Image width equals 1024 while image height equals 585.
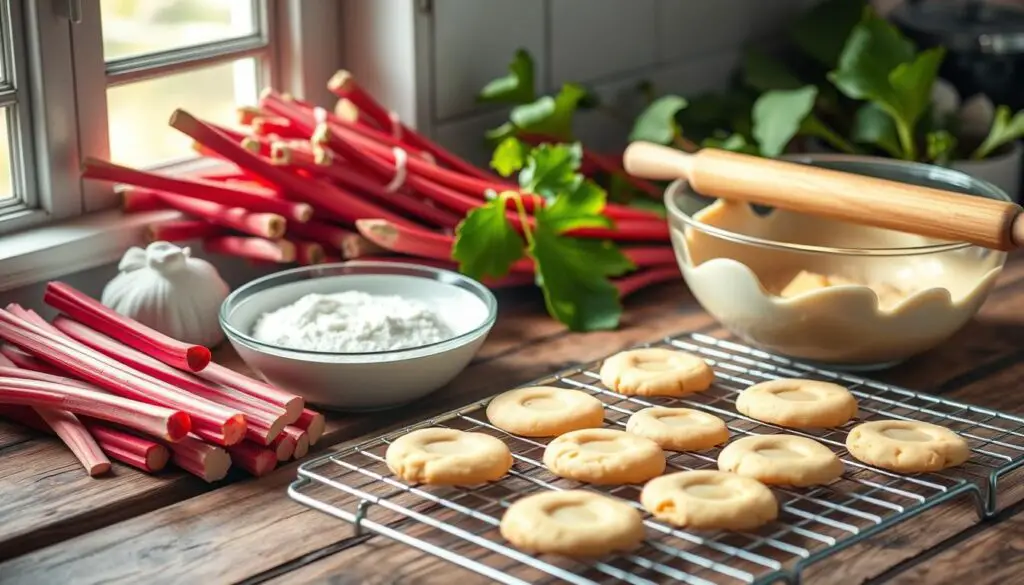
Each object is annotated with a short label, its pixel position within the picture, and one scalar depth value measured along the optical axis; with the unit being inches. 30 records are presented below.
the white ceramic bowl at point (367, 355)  51.9
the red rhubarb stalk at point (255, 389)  50.5
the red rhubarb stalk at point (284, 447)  50.4
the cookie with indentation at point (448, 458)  48.0
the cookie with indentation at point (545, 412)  50.6
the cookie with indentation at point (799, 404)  51.2
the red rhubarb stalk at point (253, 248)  57.7
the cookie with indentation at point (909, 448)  49.1
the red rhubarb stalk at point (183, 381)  49.9
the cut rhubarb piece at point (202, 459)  49.4
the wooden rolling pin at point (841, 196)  52.1
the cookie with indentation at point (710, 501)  46.2
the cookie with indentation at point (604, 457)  48.0
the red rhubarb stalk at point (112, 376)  49.5
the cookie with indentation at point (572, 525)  45.2
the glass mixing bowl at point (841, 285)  53.6
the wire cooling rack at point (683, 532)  45.5
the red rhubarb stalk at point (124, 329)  51.5
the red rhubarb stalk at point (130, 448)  49.8
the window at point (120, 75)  56.2
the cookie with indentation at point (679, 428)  49.9
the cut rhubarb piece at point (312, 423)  51.1
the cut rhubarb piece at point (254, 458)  49.8
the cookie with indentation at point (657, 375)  52.9
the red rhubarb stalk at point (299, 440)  50.6
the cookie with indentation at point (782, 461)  48.2
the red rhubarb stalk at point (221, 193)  57.0
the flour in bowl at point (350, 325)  53.0
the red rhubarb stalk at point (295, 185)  56.4
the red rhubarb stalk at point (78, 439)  49.8
